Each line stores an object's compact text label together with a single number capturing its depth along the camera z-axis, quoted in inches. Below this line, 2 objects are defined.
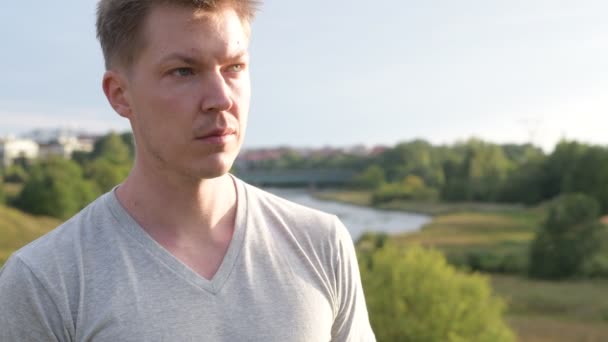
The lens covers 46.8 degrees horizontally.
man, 67.8
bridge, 2377.0
